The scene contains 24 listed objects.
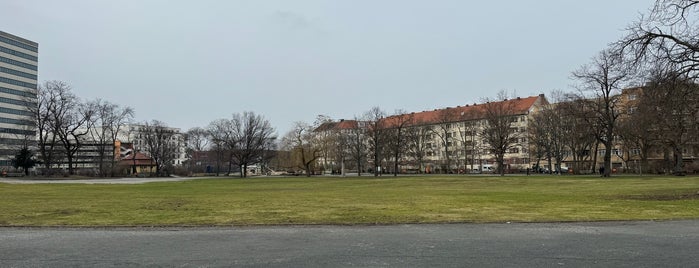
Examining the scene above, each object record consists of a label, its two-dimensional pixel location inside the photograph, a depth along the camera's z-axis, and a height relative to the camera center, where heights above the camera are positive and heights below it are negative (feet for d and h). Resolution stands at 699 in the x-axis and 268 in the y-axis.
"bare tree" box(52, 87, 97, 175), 296.30 +28.90
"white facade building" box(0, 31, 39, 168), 427.33 +77.96
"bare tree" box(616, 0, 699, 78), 87.61 +19.13
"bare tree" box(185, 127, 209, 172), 444.96 +22.47
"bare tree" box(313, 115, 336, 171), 339.92 +18.32
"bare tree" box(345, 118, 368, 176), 345.10 +16.59
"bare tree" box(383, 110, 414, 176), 324.48 +20.80
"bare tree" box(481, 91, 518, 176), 281.74 +18.86
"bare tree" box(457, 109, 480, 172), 388.16 +24.61
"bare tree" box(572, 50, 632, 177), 217.36 +25.45
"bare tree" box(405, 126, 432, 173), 381.81 +17.96
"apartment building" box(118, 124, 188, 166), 379.76 +24.30
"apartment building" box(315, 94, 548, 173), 355.15 +20.66
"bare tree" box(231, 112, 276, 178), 349.61 +20.42
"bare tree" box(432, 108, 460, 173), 407.93 +34.44
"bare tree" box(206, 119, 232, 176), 359.25 +22.65
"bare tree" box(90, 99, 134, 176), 321.73 +28.21
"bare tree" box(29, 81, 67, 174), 293.43 +33.02
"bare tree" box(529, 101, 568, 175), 308.19 +19.74
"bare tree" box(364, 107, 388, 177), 328.41 +20.25
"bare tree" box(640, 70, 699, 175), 89.04 +12.68
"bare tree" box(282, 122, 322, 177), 340.18 +14.20
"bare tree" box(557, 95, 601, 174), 228.22 +17.25
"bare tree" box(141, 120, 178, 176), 365.20 +18.41
